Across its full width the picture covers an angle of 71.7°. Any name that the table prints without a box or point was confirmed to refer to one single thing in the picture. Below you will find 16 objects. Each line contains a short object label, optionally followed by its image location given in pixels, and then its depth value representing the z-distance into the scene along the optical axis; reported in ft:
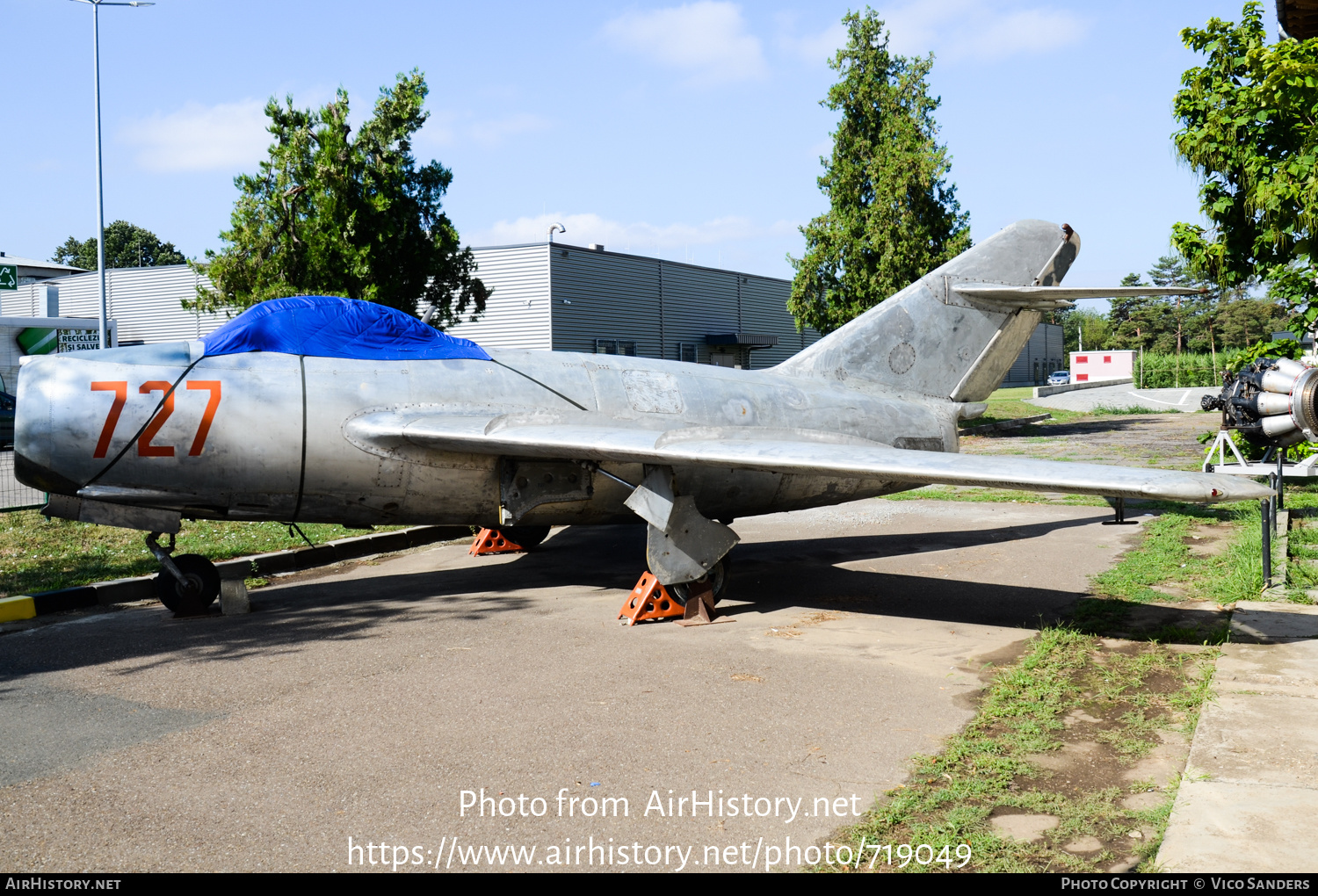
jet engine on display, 42.11
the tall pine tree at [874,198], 91.40
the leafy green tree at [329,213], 61.36
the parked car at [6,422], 80.33
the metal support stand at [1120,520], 45.50
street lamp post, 78.95
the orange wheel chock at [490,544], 40.45
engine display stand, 47.29
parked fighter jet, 26.18
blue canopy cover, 28.68
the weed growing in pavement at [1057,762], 13.92
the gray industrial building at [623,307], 113.60
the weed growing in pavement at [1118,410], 136.26
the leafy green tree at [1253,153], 44.19
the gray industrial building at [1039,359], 302.86
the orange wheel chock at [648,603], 28.27
